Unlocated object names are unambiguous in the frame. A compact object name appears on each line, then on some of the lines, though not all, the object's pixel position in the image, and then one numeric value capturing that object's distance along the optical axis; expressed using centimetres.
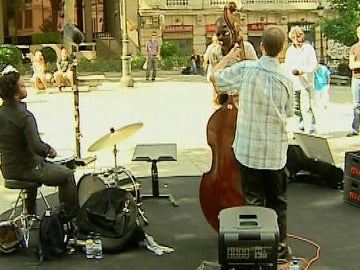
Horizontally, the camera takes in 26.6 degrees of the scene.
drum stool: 629
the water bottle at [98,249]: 605
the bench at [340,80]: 2725
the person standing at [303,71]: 1085
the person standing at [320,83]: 1143
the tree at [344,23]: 2765
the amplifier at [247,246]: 456
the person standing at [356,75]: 1079
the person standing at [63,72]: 2061
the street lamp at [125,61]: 2155
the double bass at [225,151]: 583
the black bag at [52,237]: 602
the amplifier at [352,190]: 725
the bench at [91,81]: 2190
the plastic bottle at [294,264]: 538
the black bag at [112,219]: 621
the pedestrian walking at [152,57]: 2366
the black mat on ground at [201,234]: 585
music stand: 750
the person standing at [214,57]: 834
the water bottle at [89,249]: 605
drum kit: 668
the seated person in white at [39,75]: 2016
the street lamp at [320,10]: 3749
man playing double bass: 537
